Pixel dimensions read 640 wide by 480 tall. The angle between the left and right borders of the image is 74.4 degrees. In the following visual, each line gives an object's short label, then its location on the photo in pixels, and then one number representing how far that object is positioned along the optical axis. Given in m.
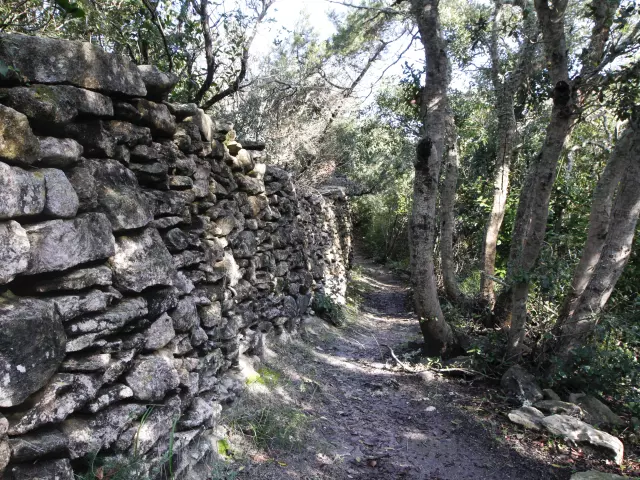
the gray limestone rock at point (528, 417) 4.11
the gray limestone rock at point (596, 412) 4.19
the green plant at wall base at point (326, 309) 7.98
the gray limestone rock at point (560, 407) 4.18
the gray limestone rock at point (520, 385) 4.60
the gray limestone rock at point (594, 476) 3.20
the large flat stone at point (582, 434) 3.68
